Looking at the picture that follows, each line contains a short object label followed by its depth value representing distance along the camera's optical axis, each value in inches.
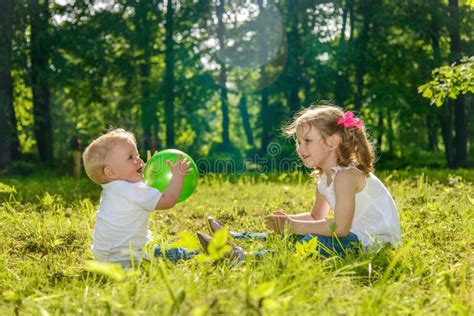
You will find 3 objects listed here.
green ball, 186.1
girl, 161.6
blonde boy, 156.4
